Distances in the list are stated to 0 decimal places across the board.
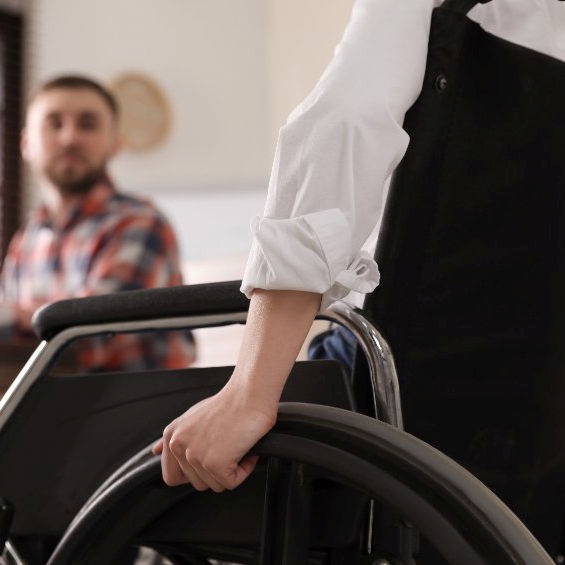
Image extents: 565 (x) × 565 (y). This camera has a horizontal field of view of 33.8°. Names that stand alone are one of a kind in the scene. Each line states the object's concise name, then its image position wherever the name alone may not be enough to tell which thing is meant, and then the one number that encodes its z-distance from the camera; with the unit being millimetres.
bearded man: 2238
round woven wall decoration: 3980
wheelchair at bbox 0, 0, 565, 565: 762
